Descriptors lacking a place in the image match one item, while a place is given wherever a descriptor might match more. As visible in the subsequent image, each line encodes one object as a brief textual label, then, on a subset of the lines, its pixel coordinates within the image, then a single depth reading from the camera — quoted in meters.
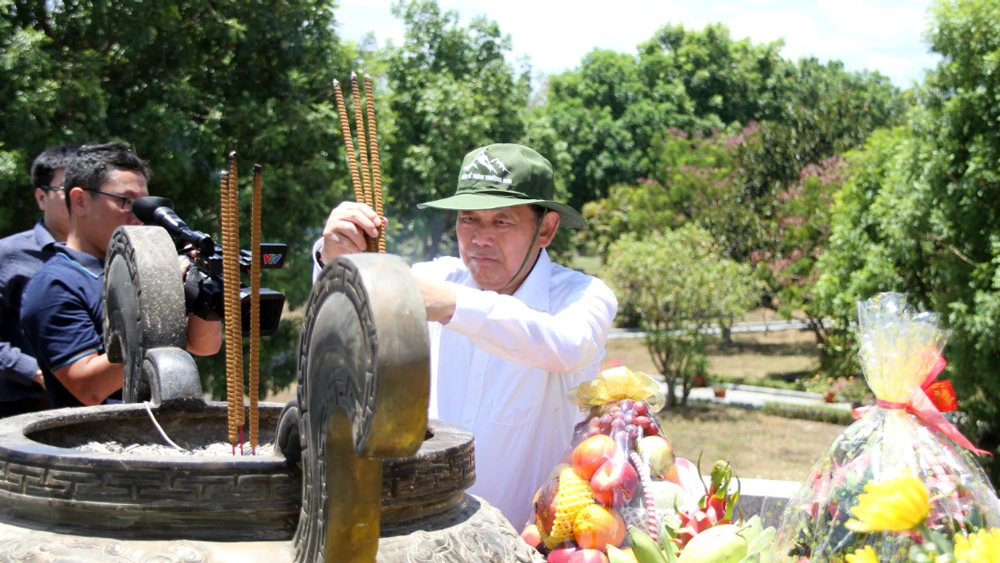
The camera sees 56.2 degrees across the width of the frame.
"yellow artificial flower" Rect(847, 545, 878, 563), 1.31
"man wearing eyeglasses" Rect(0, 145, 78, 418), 3.39
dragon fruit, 2.04
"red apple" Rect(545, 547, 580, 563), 2.04
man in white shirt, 2.59
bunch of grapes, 2.20
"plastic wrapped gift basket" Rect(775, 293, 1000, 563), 1.79
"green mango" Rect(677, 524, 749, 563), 1.79
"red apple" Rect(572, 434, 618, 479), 2.11
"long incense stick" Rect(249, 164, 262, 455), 1.68
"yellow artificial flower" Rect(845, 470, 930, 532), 1.21
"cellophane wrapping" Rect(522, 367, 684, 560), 2.05
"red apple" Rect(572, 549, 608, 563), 1.98
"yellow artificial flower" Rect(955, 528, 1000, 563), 1.22
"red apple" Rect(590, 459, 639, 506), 2.06
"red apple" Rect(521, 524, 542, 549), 2.19
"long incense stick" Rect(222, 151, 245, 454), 1.77
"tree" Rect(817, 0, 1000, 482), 7.16
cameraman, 2.82
